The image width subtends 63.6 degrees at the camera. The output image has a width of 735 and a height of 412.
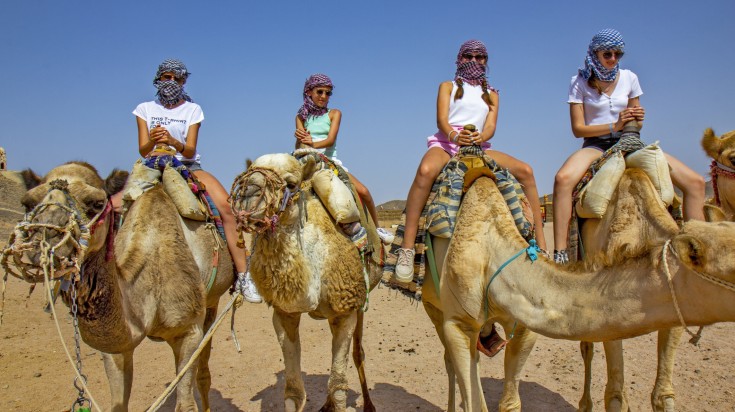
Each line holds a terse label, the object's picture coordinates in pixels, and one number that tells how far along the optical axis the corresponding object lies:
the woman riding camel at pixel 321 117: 6.27
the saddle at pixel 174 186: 5.18
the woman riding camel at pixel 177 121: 5.75
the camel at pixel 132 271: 3.56
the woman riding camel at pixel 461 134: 4.98
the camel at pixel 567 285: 2.56
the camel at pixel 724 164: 5.06
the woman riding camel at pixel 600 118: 4.76
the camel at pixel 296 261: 4.22
